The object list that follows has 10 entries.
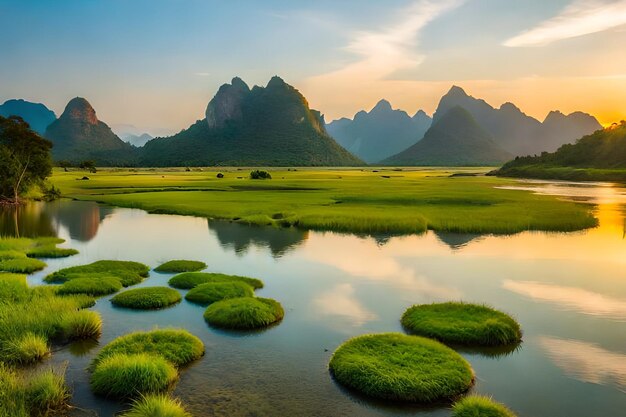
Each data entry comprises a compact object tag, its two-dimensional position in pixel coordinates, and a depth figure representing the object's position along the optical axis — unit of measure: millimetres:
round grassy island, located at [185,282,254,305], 22750
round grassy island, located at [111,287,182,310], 21750
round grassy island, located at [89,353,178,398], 13539
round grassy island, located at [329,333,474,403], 13555
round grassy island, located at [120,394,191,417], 11672
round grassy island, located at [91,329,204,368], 15508
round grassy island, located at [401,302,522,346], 17812
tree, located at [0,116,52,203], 63406
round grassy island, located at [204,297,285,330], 19344
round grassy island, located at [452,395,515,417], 12102
